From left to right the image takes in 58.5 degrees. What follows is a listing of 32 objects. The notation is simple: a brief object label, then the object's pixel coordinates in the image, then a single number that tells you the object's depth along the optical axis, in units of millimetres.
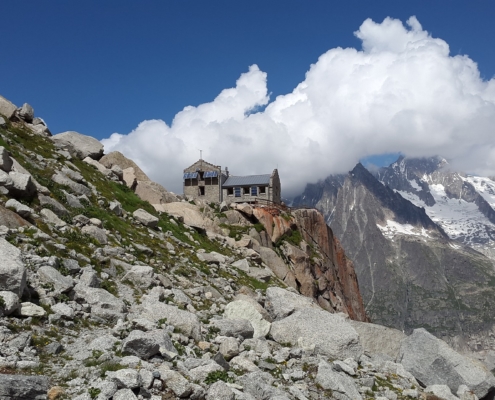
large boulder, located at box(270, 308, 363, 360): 17594
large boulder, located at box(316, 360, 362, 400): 13969
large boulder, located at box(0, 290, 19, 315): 12812
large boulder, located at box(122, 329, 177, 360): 12562
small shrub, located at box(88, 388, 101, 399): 10031
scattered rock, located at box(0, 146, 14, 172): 23594
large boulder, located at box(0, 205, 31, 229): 18922
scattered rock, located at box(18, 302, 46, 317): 13417
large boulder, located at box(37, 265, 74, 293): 15609
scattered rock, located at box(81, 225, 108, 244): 23673
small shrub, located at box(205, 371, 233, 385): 12250
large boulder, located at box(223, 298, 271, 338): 18703
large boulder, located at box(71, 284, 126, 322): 15750
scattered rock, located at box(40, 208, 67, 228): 22438
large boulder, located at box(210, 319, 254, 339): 17266
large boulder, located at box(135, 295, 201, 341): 15906
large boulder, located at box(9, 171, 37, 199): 22484
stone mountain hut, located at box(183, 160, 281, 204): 85925
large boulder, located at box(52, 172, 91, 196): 31141
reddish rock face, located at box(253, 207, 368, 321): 58469
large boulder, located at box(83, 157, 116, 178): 44450
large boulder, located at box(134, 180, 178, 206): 50000
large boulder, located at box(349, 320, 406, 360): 20747
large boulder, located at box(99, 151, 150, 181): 53906
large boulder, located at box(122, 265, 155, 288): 20062
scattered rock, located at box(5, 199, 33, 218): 20178
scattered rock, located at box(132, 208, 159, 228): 33562
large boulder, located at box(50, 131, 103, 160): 45172
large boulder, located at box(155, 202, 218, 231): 43938
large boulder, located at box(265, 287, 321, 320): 22286
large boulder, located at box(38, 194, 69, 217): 24111
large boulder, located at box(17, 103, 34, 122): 45562
